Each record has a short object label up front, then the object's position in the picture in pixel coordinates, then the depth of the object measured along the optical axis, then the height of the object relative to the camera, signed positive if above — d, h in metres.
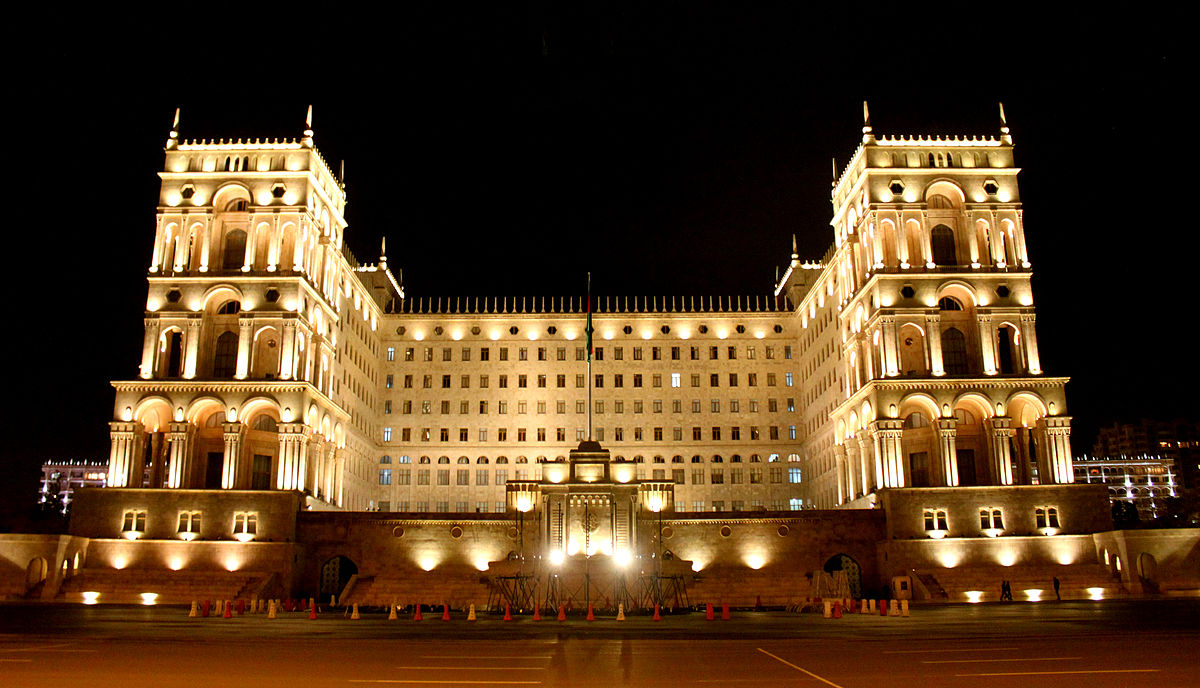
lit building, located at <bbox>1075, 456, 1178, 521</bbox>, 188.50 +16.87
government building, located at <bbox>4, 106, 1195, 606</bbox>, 64.56 +9.09
